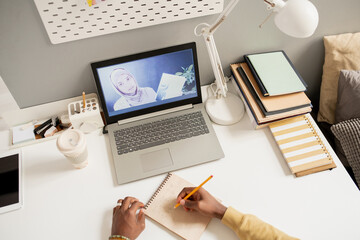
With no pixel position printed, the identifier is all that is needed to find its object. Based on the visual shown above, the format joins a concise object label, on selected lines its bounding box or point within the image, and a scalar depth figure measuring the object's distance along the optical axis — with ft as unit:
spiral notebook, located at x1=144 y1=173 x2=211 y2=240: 2.97
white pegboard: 2.90
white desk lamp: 2.40
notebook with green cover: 3.59
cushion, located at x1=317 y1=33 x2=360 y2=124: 4.05
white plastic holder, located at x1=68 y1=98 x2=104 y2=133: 3.58
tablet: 3.14
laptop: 3.43
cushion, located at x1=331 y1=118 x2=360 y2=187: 3.59
